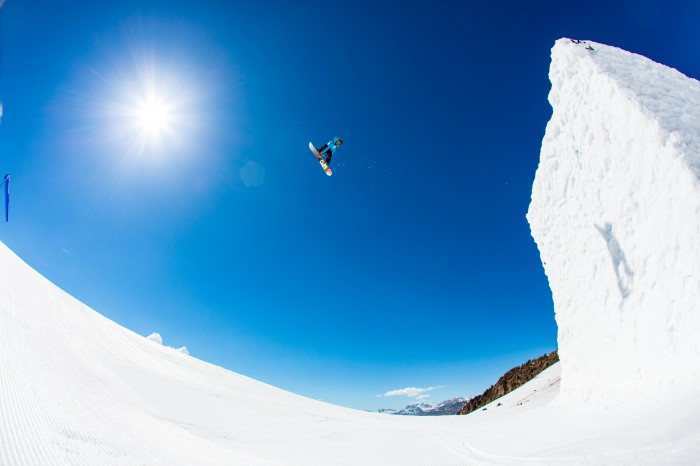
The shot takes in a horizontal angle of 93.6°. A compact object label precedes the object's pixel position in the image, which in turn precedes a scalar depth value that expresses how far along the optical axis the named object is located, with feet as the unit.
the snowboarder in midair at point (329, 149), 71.00
